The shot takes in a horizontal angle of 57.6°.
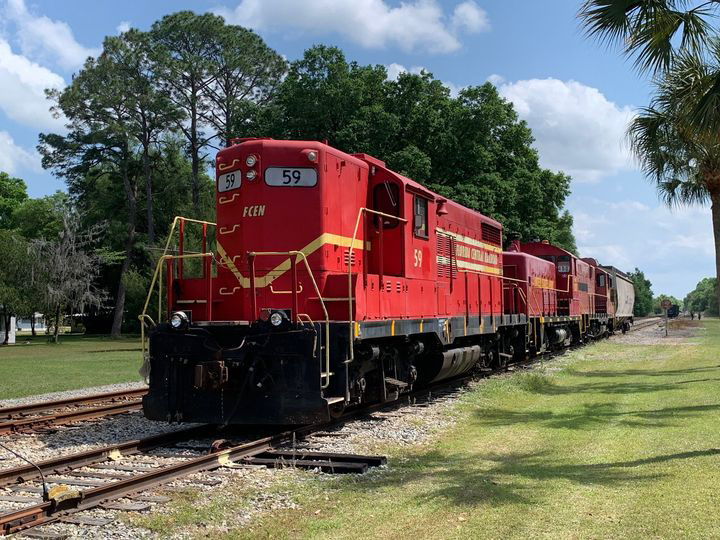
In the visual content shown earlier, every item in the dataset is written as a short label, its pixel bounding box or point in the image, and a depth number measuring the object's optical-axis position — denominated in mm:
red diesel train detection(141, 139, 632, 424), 7898
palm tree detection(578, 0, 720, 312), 7805
